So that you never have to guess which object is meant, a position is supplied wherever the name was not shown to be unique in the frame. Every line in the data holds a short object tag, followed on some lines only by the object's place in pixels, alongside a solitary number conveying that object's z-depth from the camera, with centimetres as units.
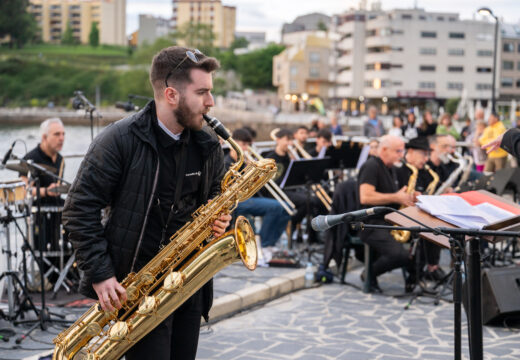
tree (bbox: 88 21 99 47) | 13111
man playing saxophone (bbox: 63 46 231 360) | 335
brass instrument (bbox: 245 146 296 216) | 977
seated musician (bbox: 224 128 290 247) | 970
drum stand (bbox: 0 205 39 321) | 618
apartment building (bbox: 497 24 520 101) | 10806
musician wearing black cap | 855
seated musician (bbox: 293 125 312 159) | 1248
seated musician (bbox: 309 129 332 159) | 1196
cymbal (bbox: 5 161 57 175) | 663
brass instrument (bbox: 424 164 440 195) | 937
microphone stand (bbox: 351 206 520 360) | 349
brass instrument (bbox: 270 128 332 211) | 1080
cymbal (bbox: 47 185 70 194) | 683
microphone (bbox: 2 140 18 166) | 615
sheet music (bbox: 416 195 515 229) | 418
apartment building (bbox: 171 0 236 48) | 18238
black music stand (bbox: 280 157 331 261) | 965
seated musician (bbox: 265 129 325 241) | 1052
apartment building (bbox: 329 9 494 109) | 9812
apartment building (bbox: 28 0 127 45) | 14081
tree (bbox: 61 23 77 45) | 10962
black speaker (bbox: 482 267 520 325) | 677
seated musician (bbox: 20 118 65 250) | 740
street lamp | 1805
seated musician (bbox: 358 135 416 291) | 780
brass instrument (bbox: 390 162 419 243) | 828
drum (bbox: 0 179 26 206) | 615
